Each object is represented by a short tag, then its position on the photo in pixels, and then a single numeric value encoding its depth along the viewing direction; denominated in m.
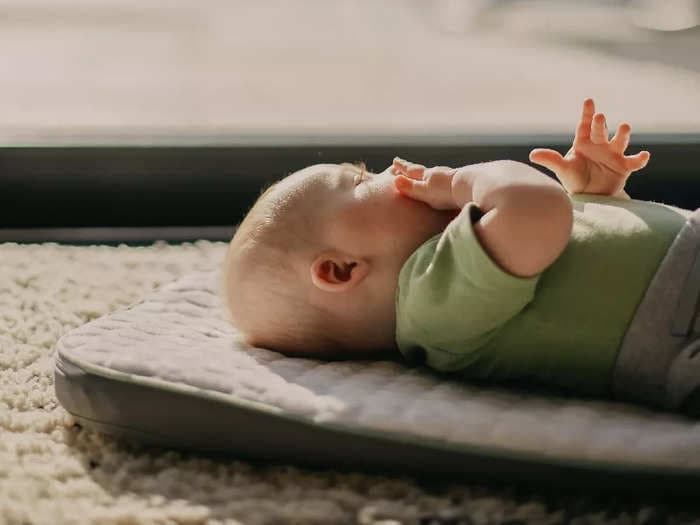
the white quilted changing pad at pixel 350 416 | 1.20
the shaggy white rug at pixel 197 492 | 1.21
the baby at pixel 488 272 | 1.25
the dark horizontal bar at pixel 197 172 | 1.79
